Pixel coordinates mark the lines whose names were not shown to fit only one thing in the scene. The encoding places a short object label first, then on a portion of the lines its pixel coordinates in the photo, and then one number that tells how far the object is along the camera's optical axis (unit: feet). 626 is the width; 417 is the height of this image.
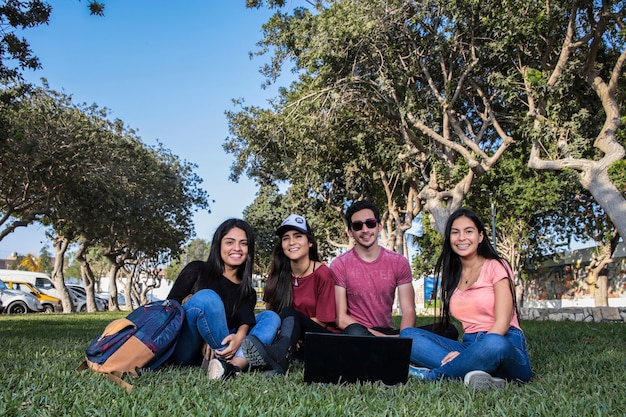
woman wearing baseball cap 15.33
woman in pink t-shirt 12.12
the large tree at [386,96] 39.68
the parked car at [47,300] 94.68
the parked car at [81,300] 106.52
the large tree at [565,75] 36.63
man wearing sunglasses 15.67
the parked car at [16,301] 80.74
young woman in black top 13.29
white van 101.96
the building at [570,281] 98.58
